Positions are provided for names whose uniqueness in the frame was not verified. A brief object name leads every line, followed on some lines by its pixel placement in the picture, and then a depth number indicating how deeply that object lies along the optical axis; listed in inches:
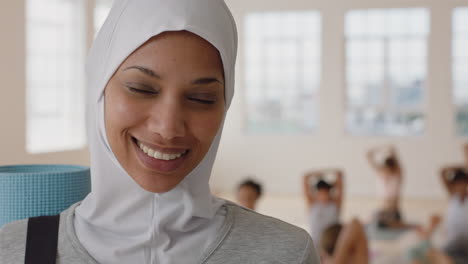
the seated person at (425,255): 168.7
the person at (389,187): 266.8
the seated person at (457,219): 181.3
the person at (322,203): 189.3
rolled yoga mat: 51.8
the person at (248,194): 191.0
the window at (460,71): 372.8
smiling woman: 35.5
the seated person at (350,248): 150.0
